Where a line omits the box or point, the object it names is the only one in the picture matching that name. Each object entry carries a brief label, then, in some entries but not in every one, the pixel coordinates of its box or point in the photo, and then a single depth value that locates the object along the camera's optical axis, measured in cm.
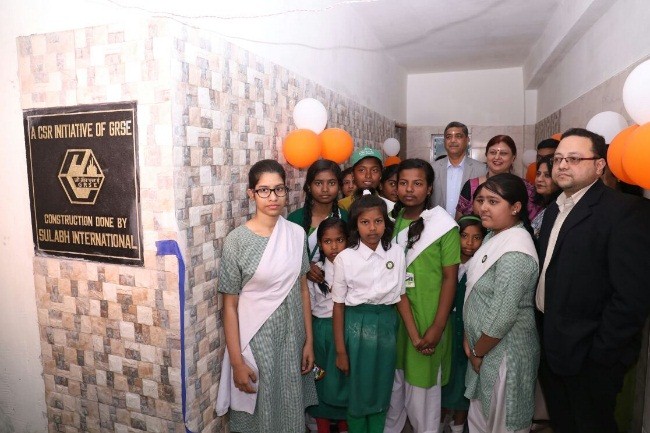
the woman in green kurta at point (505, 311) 177
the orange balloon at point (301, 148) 228
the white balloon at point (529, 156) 492
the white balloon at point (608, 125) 208
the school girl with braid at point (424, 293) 208
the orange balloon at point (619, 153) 158
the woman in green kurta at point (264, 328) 182
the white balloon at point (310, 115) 246
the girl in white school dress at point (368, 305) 201
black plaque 174
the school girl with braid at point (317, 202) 230
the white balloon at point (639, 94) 155
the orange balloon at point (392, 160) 470
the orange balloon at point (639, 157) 137
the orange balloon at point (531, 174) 351
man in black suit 154
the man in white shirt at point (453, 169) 344
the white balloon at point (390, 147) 496
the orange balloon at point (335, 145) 252
